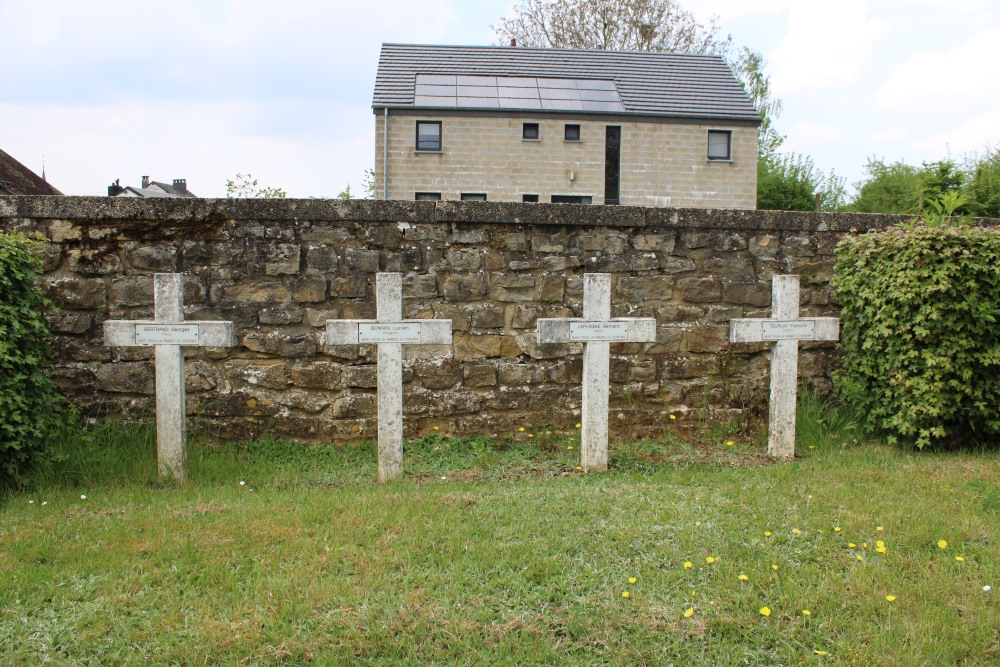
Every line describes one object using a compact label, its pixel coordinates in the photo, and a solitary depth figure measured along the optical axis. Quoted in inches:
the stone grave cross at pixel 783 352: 191.5
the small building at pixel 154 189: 1141.7
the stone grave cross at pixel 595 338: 180.2
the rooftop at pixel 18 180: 713.6
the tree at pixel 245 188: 1091.3
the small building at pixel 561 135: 877.2
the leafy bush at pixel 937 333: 183.6
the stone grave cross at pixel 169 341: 170.7
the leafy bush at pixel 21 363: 154.4
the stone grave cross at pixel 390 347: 173.9
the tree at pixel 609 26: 1061.8
